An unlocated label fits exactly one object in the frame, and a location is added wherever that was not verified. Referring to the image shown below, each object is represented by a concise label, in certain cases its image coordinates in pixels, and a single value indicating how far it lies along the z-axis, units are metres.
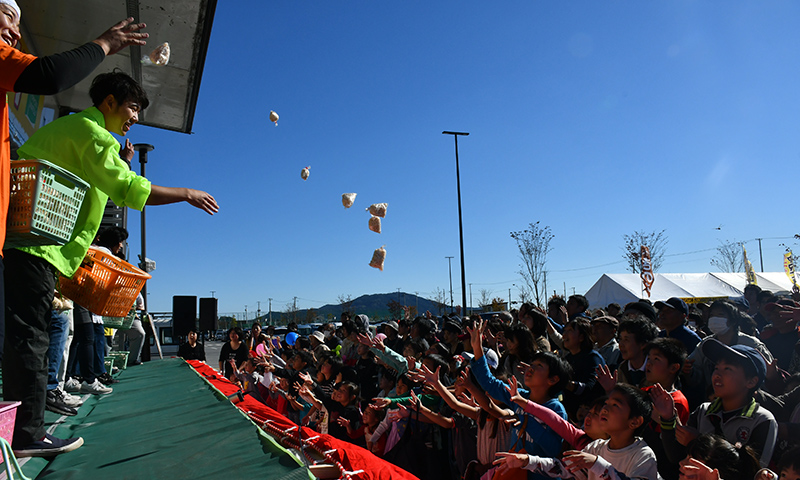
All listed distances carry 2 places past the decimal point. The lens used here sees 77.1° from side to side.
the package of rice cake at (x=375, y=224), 9.56
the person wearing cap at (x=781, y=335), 4.77
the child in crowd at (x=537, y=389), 2.85
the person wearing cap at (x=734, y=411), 2.41
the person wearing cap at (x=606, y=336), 4.58
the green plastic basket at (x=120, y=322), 4.48
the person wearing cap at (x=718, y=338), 3.50
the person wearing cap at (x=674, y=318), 4.52
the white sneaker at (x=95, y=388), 4.75
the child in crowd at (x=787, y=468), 1.87
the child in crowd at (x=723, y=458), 2.07
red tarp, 2.81
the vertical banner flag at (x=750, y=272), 17.88
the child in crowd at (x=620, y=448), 2.32
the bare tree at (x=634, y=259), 37.51
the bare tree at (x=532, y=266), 34.68
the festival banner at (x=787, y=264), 14.20
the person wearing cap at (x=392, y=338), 7.13
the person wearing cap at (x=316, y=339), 8.53
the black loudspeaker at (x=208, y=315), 15.04
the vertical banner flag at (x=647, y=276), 17.73
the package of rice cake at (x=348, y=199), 9.49
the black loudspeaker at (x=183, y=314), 13.92
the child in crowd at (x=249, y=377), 6.93
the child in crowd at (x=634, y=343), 3.72
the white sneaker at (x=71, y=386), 4.62
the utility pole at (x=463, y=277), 18.13
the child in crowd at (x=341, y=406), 4.58
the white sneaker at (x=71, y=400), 3.48
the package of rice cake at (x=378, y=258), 9.59
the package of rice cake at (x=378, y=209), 9.72
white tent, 17.91
